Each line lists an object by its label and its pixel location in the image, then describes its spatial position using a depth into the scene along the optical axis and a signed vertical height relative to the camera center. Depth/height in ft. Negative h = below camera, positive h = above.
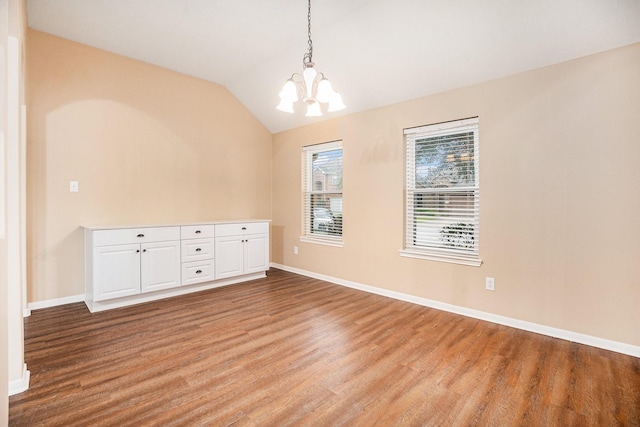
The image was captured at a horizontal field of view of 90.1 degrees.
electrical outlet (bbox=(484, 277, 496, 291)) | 10.19 -2.41
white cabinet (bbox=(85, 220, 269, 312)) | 10.85 -1.94
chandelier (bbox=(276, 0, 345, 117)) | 7.72 +2.84
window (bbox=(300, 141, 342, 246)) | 15.19 +0.80
